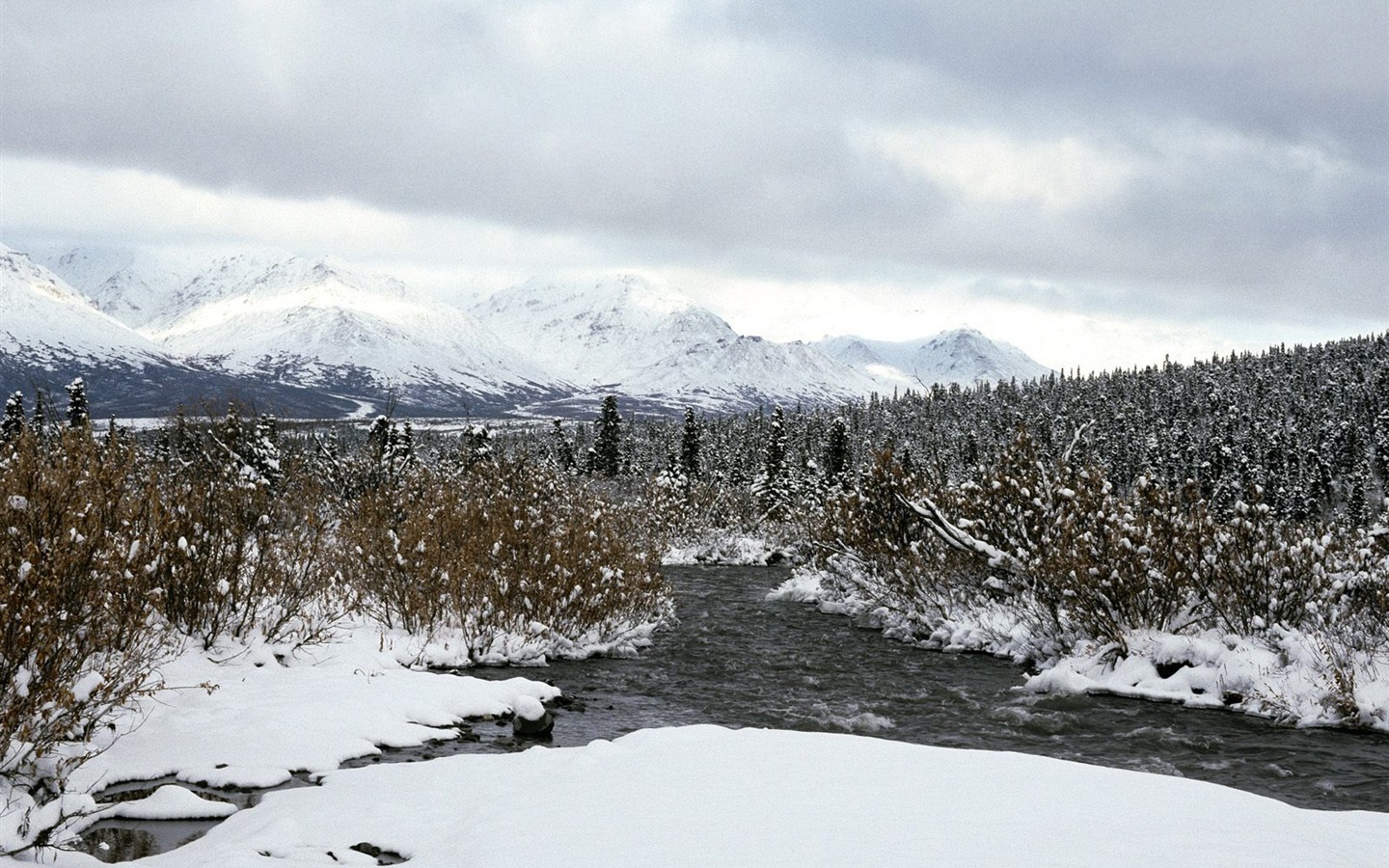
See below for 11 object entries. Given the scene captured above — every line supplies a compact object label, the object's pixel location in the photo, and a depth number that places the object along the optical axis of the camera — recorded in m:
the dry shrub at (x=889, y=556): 23.39
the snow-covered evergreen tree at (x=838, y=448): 75.50
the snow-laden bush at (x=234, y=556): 12.44
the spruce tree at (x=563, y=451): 102.03
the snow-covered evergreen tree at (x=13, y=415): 51.28
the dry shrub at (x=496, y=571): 17.67
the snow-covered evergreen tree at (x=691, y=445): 84.62
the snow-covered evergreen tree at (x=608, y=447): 90.50
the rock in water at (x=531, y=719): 11.87
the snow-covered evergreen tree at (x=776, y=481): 65.62
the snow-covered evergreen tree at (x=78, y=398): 49.84
